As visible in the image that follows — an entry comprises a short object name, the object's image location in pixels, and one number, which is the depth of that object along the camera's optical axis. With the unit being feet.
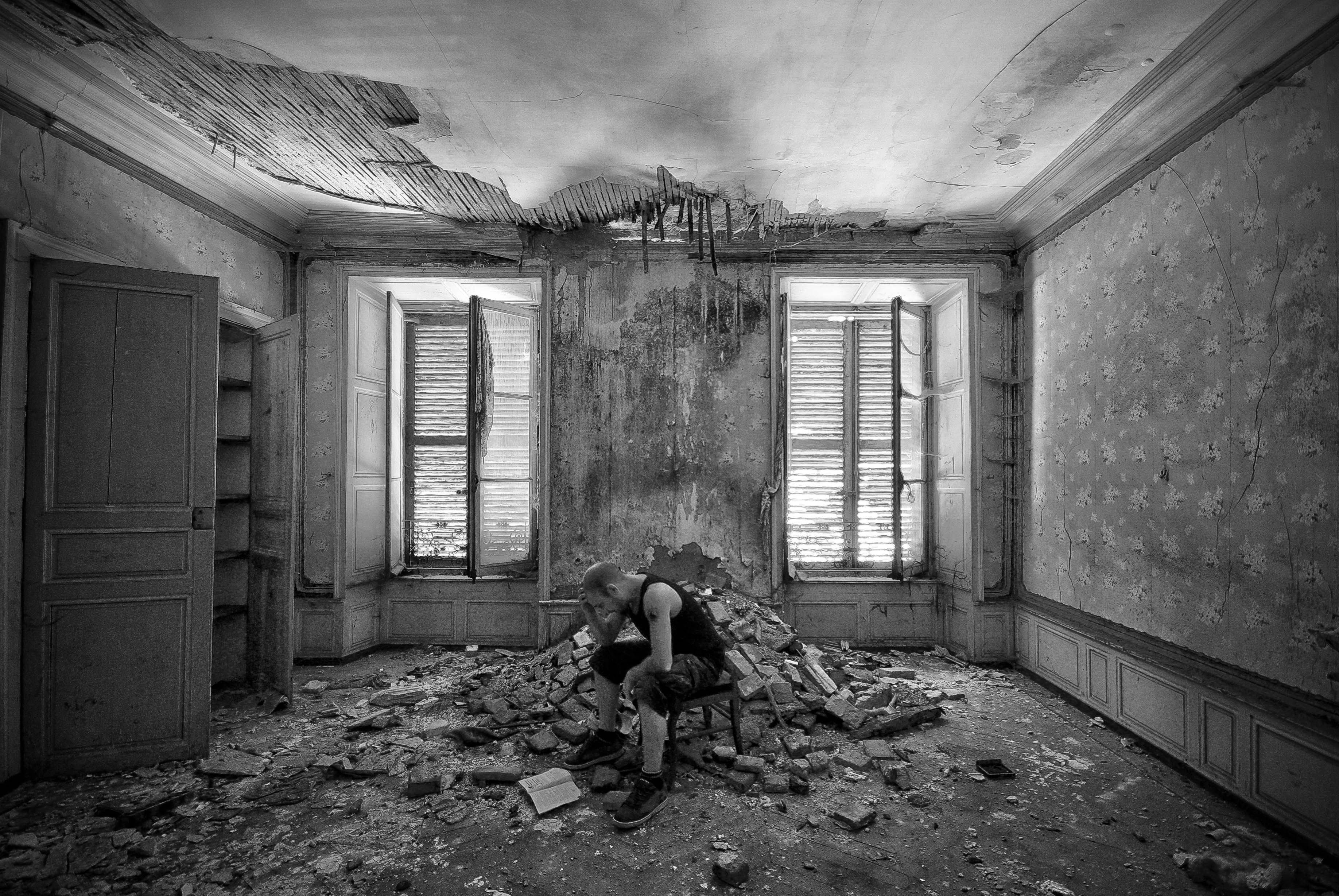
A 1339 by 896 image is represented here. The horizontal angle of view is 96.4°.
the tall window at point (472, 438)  17.60
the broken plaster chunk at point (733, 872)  7.39
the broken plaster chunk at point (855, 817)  8.60
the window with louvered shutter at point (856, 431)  18.04
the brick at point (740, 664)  12.19
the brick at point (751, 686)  11.88
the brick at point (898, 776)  9.72
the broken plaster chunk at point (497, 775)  9.77
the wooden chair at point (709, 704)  9.59
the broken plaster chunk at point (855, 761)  10.32
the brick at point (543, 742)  10.77
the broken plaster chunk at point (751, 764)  9.85
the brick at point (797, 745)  10.62
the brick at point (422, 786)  9.46
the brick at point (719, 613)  13.92
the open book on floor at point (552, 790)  9.02
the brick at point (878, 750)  10.67
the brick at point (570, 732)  10.89
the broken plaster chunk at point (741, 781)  9.52
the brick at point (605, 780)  9.44
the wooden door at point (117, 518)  9.80
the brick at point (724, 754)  10.22
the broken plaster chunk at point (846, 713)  11.55
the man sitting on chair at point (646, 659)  9.18
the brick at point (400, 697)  13.24
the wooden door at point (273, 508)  13.03
